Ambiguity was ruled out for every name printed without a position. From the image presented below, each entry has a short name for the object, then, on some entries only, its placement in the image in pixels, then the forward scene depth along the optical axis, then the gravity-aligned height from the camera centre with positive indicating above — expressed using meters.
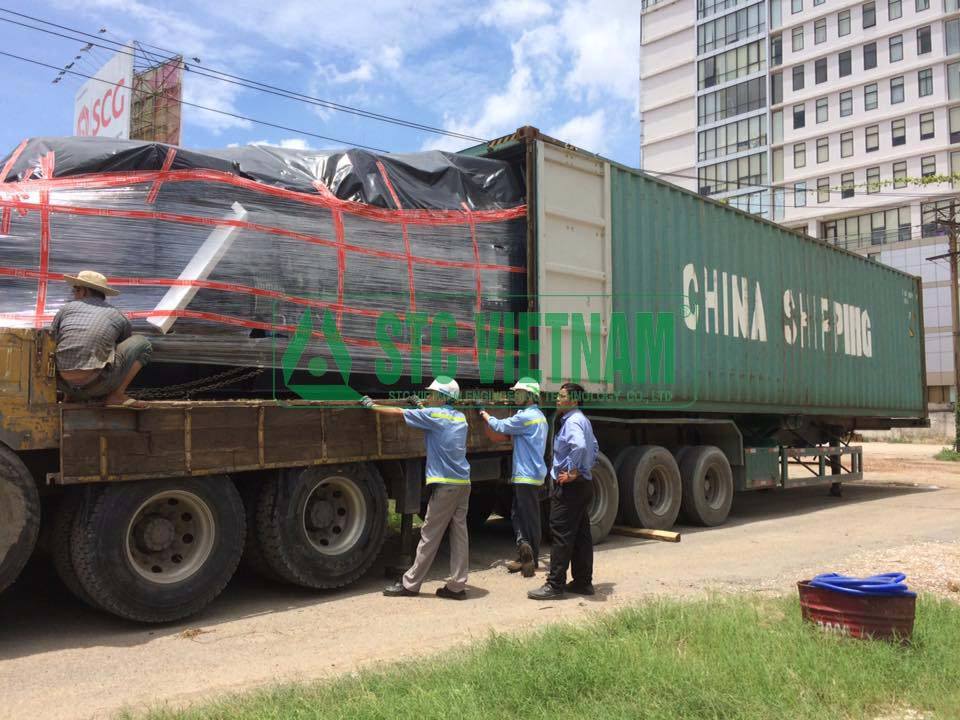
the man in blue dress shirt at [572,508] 6.07 -0.77
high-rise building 46.03 +17.96
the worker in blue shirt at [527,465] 6.82 -0.51
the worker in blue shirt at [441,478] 6.13 -0.55
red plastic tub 4.32 -1.11
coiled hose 4.35 -0.96
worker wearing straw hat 4.81 +0.33
